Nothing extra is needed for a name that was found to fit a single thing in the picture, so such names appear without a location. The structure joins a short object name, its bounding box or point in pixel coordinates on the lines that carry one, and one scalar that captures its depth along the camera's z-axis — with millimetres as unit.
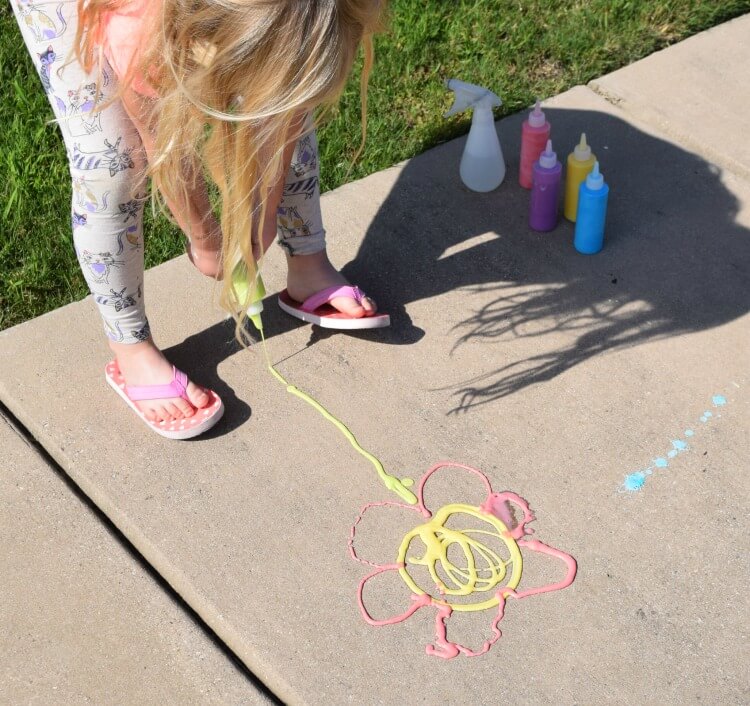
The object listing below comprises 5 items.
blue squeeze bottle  2803
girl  1801
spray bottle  3059
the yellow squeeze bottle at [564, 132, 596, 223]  2957
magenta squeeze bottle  3025
